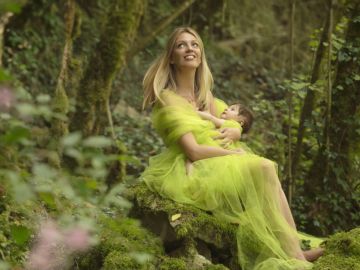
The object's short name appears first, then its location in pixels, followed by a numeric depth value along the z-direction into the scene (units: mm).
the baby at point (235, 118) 4625
